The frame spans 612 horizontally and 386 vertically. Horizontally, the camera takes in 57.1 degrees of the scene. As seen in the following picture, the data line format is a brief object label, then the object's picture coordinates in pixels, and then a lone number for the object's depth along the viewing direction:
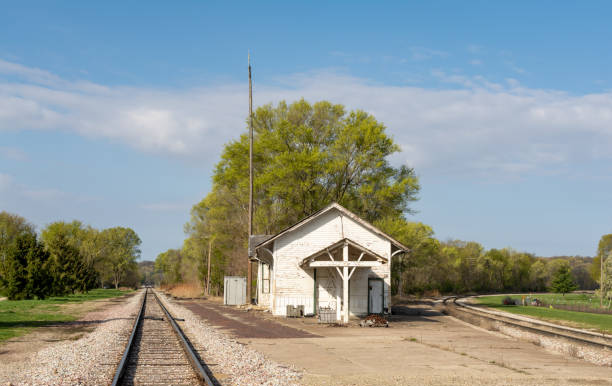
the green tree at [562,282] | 89.06
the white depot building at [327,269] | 30.05
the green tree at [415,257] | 42.22
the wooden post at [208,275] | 63.39
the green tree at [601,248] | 109.04
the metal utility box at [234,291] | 43.16
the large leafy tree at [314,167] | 43.93
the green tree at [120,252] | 117.06
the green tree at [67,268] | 55.44
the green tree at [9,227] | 82.00
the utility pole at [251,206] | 40.73
